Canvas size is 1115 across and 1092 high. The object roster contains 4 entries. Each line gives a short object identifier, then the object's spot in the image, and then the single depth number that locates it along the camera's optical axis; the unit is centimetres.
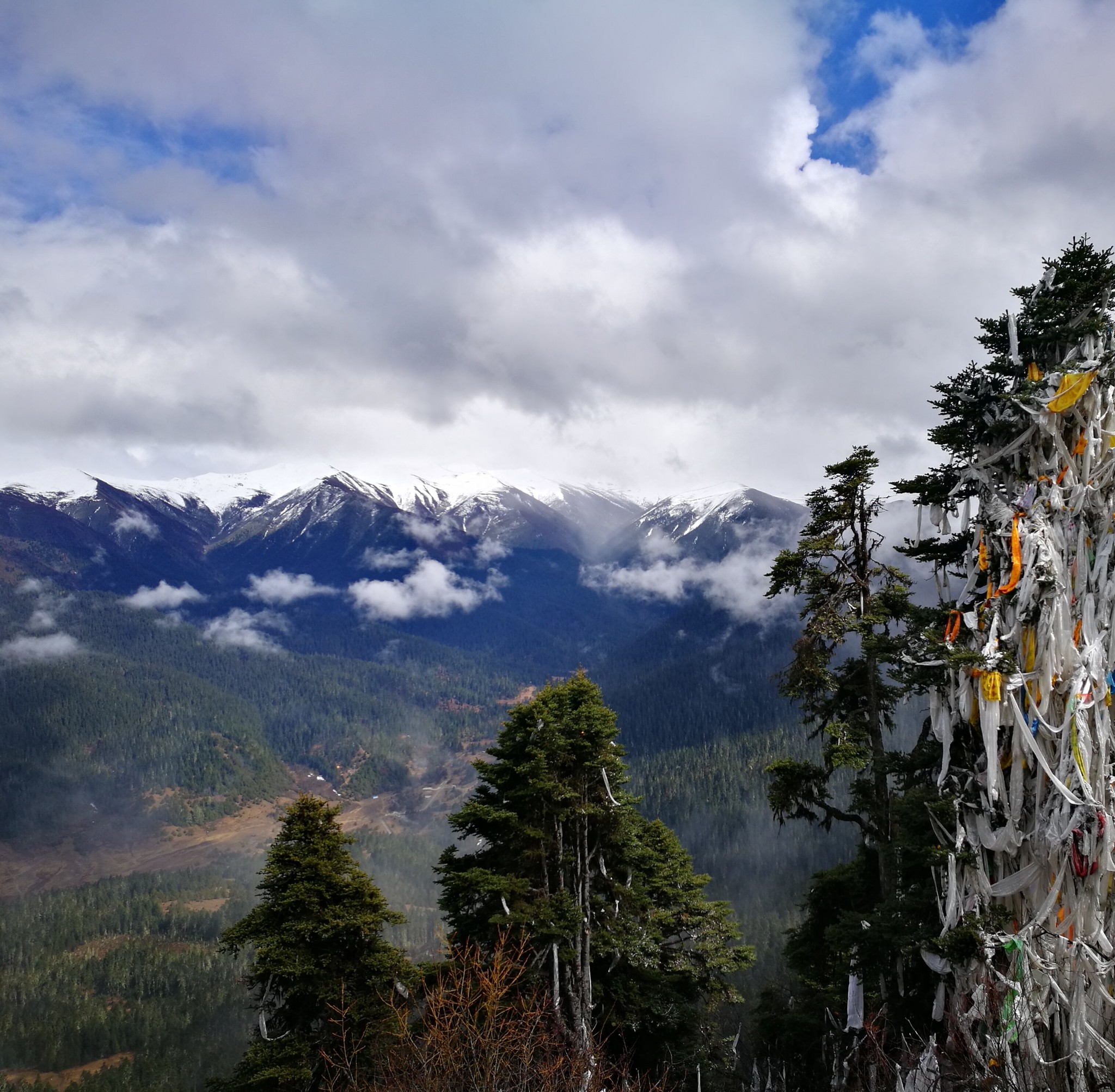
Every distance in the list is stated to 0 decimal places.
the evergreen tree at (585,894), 2275
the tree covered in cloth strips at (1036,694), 1540
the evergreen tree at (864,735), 1695
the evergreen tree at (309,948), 1875
